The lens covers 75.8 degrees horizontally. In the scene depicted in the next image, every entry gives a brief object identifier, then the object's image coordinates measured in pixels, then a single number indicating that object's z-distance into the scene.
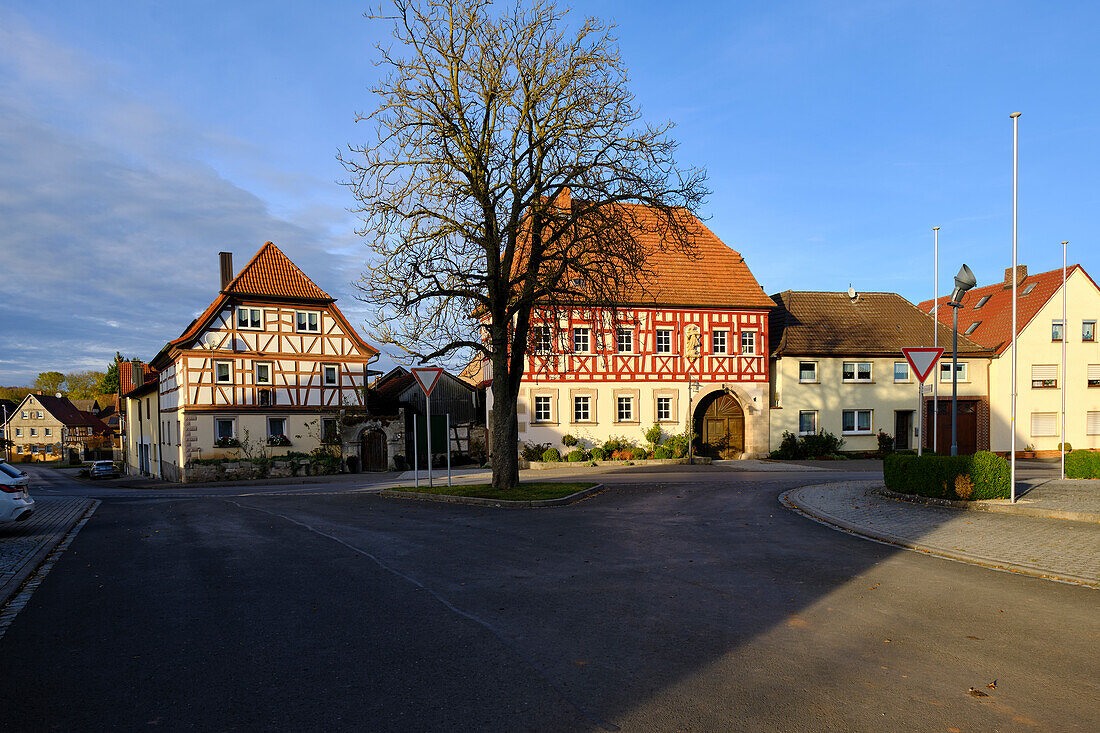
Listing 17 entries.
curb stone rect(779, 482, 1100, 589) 8.55
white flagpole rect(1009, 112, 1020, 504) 15.41
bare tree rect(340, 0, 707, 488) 17.09
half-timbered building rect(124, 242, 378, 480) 32.81
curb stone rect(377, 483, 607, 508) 16.16
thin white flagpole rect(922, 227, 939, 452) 22.47
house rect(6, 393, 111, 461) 97.25
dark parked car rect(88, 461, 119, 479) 47.44
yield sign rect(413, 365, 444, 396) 18.33
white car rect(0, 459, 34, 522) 12.80
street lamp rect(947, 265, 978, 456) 18.03
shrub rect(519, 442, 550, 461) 32.22
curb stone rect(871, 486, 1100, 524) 12.91
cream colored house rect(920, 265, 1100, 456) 37.28
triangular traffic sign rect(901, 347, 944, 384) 14.54
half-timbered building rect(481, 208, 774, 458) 33.25
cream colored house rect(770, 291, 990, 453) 35.50
